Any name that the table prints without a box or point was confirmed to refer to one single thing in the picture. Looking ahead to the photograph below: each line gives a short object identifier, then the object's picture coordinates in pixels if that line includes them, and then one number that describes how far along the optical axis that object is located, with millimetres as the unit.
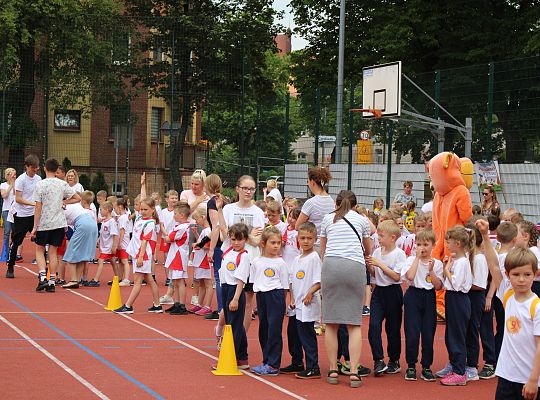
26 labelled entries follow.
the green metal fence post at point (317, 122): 25562
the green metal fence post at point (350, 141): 24234
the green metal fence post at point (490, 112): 19828
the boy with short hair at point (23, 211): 17547
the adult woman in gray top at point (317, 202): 10242
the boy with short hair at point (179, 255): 13633
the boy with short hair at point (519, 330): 6203
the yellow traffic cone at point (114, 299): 13883
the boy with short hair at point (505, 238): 8938
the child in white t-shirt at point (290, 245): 12633
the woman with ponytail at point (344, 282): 9016
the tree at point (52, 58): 30438
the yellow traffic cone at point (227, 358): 9456
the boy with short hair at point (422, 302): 9406
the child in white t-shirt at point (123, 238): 16953
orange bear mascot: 12297
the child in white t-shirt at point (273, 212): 12336
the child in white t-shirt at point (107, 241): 16891
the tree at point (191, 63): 31703
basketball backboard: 23422
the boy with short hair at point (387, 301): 9602
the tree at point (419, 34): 33188
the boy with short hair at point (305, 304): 9359
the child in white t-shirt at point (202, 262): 13211
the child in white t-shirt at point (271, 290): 9516
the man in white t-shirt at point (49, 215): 15617
